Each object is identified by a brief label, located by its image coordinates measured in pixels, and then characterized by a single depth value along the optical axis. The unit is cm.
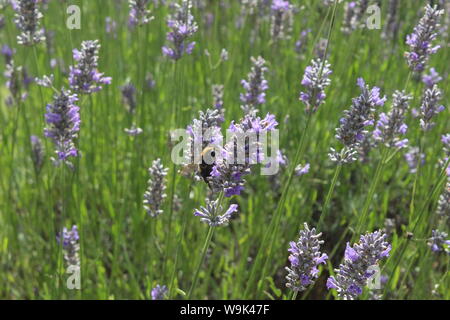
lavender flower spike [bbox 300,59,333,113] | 71
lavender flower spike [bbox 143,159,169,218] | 74
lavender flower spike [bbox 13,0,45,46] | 74
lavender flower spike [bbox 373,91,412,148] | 73
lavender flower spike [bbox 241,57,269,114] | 80
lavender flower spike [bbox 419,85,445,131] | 74
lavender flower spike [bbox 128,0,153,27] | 80
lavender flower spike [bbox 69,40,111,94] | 73
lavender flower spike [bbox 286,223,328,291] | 64
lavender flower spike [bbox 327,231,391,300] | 63
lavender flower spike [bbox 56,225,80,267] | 79
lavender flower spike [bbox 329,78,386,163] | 67
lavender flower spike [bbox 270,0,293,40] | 90
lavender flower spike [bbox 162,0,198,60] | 79
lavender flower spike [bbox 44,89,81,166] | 69
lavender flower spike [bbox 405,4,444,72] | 73
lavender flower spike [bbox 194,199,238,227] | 65
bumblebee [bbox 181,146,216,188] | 65
